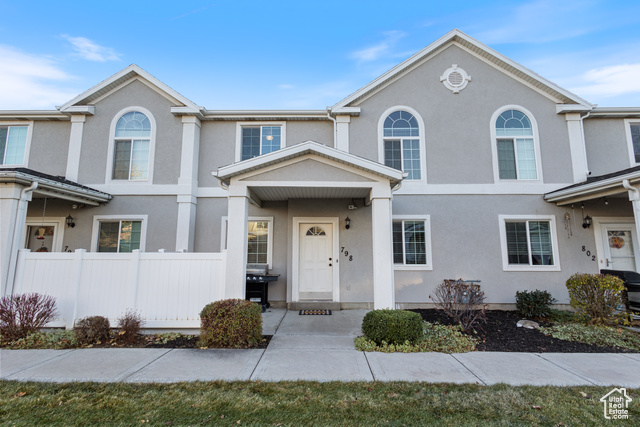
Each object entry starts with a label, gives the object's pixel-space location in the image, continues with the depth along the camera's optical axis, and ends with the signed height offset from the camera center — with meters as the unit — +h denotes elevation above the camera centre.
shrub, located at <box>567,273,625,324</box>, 6.32 -0.87
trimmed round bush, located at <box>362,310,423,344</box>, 5.32 -1.28
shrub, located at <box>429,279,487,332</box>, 6.43 -0.98
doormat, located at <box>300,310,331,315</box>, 7.96 -1.51
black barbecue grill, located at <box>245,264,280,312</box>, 8.28 -0.84
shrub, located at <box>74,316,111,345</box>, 5.34 -1.34
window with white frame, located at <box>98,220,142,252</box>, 8.98 +0.53
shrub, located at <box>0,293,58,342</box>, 5.46 -1.11
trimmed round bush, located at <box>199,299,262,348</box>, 5.27 -1.24
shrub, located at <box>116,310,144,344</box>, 5.50 -1.38
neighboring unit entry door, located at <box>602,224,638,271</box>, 8.48 +0.29
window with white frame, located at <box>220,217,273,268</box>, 9.04 +0.48
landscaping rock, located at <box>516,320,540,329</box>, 6.65 -1.53
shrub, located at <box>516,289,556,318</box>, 7.45 -1.21
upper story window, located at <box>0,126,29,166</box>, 9.44 +3.43
